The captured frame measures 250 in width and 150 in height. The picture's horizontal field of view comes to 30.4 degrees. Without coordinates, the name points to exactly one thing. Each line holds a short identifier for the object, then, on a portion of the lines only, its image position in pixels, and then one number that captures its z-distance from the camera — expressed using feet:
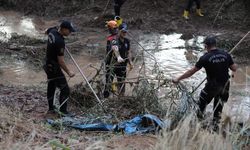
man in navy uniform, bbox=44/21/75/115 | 22.29
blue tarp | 19.95
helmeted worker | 24.49
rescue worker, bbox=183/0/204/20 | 48.67
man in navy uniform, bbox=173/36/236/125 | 21.30
